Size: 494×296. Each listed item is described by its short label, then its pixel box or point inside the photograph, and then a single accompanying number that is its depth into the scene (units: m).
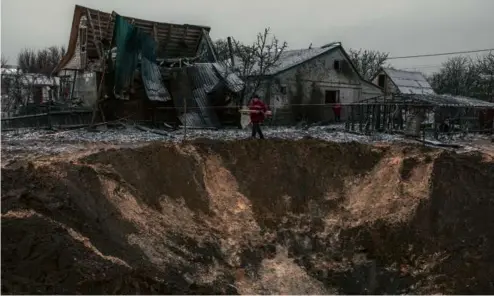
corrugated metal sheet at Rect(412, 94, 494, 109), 20.91
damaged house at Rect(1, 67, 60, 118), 22.47
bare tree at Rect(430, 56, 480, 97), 48.25
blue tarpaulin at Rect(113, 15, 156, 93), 19.67
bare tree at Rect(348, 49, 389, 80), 55.25
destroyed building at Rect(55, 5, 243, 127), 19.91
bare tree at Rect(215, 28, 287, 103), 25.72
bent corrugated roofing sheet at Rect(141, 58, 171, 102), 20.41
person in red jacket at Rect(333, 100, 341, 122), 27.86
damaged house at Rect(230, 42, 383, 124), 27.80
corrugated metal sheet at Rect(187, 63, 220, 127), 21.08
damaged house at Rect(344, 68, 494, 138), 20.08
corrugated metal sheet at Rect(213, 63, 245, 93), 21.39
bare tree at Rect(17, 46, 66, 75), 57.97
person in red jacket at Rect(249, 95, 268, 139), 15.39
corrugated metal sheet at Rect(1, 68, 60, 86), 36.28
